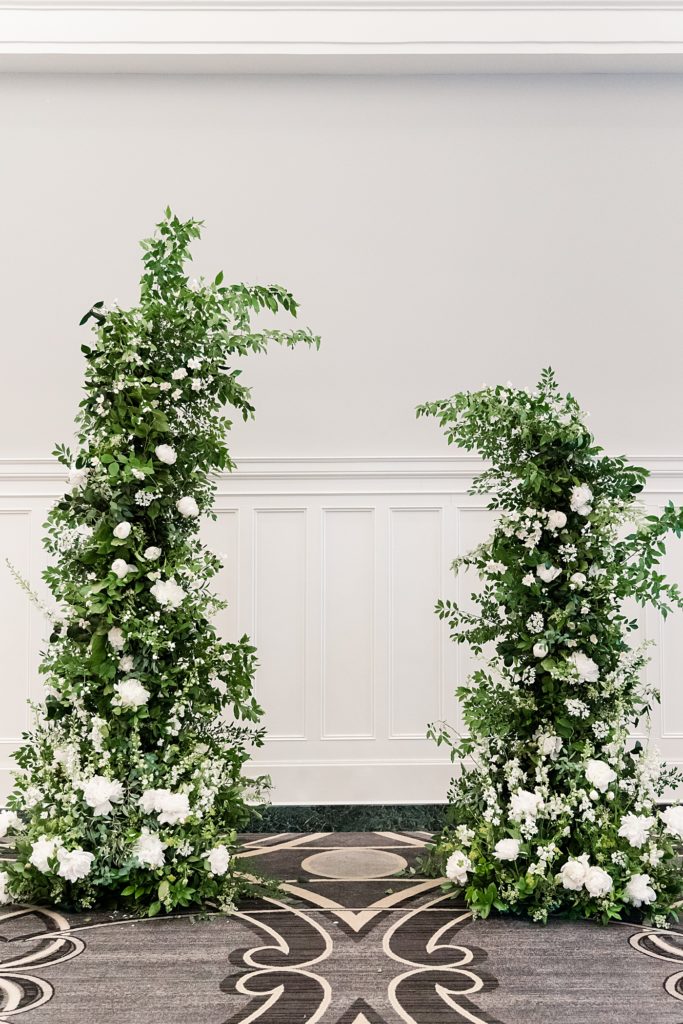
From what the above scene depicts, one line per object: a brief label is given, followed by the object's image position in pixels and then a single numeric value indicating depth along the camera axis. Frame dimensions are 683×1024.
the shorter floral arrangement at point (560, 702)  2.14
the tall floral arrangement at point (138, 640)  2.16
